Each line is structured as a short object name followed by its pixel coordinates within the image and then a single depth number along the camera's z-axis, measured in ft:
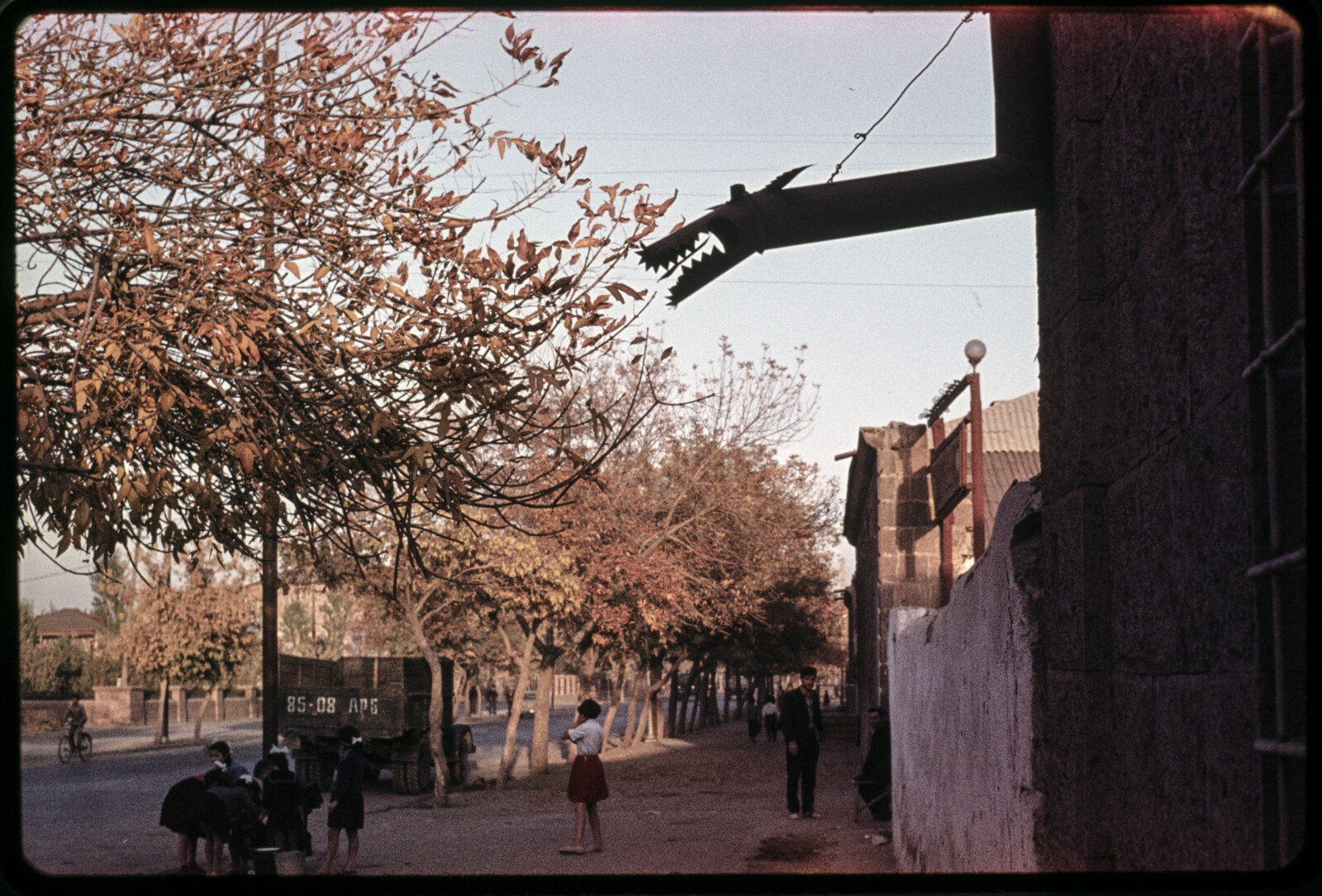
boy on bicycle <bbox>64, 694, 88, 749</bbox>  109.40
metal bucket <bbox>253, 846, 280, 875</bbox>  34.66
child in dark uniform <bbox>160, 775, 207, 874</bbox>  38.78
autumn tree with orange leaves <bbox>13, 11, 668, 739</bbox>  19.36
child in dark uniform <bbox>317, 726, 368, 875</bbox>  43.57
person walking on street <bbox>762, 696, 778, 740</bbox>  126.31
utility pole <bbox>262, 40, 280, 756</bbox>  52.90
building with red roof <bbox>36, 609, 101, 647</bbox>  150.92
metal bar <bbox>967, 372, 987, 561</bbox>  43.15
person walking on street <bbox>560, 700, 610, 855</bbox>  42.45
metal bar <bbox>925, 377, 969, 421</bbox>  50.72
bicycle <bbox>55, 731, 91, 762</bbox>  111.57
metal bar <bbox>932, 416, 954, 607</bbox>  57.77
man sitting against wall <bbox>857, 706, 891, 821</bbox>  47.78
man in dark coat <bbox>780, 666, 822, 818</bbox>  51.06
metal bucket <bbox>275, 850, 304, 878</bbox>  46.09
